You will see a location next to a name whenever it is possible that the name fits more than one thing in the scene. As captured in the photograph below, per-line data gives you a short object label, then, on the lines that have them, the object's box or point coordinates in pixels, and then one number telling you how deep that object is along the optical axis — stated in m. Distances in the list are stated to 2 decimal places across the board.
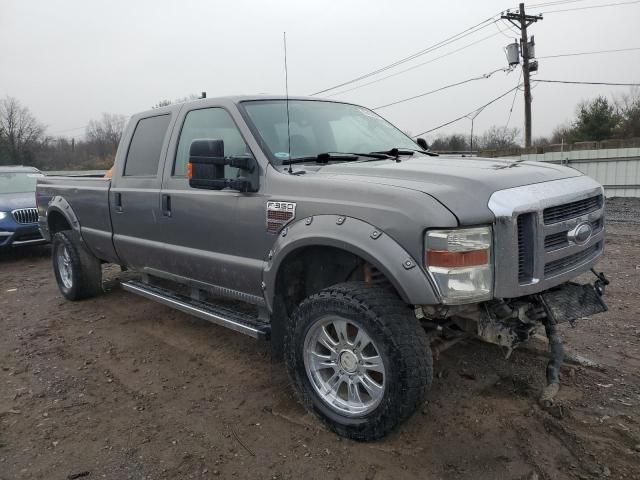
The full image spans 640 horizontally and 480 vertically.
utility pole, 22.70
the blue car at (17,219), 8.74
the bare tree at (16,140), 47.62
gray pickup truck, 2.60
